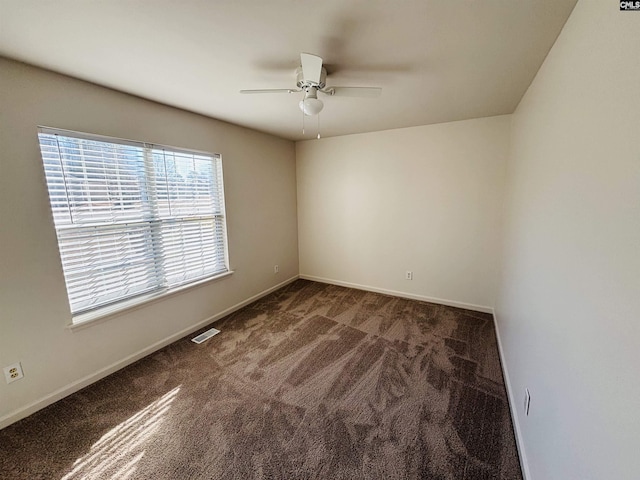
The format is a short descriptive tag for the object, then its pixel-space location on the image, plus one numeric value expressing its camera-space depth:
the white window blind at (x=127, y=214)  1.92
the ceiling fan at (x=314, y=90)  1.72
